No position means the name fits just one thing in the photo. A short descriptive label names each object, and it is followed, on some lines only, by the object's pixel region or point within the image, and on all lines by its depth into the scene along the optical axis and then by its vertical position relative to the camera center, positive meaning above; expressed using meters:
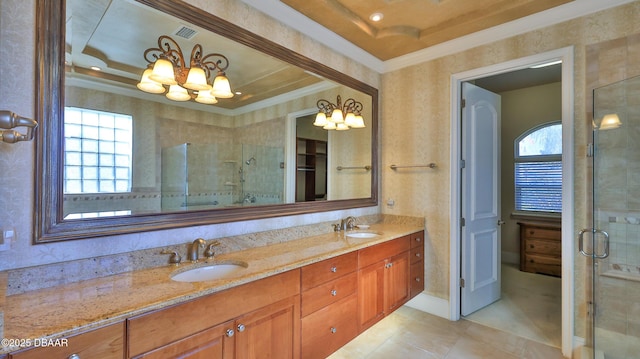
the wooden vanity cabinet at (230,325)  1.12 -0.64
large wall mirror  1.31 +0.33
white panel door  2.89 -0.17
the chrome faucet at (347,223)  2.73 -0.39
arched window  4.36 +0.20
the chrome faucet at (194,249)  1.66 -0.39
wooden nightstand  3.96 -0.92
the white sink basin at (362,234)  2.60 -0.47
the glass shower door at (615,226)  2.07 -0.32
